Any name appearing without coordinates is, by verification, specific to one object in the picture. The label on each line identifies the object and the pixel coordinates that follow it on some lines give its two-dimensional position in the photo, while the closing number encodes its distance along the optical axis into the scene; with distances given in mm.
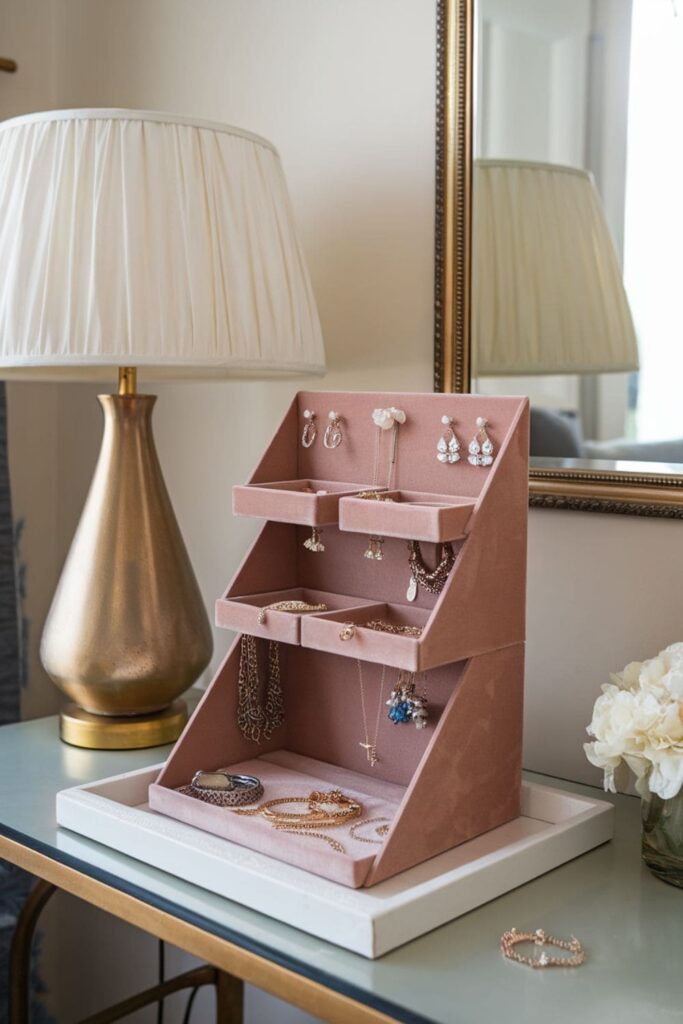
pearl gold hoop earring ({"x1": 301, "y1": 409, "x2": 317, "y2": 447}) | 1063
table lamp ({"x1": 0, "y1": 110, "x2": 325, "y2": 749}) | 1045
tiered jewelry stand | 863
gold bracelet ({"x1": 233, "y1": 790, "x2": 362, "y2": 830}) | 931
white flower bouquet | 828
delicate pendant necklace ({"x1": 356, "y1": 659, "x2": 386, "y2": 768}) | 1014
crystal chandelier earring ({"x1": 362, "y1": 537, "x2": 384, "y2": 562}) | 964
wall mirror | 1029
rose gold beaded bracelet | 757
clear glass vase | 865
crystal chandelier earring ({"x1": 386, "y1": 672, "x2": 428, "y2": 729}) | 943
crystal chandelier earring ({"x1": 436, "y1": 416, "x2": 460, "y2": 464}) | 950
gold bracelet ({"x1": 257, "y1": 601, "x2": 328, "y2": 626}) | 977
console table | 712
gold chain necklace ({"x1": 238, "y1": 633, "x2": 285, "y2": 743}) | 1030
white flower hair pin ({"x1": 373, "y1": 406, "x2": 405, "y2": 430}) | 986
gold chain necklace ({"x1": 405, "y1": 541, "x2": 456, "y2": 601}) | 951
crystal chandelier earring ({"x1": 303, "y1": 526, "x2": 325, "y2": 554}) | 1007
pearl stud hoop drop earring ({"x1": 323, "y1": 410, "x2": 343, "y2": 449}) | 1042
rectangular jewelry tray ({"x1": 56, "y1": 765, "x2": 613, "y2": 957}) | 771
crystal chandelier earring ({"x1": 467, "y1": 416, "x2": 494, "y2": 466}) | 928
